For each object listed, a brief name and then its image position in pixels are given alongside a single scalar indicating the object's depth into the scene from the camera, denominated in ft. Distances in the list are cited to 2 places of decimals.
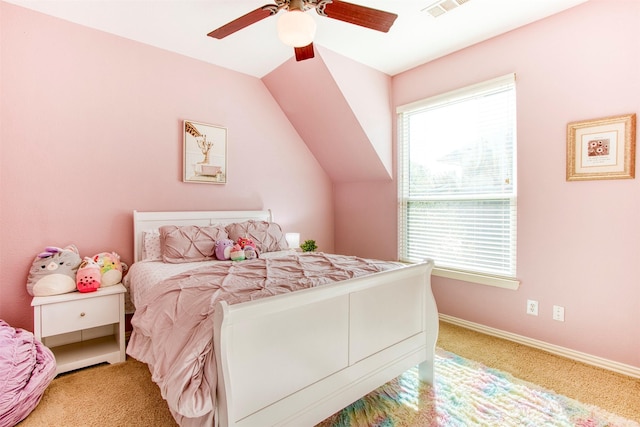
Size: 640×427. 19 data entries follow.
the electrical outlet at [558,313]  8.17
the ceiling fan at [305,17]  5.32
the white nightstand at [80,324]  7.00
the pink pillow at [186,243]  8.46
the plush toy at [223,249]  8.77
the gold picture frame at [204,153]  10.23
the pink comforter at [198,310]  4.01
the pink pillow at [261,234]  9.78
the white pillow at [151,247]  8.87
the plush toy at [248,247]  8.89
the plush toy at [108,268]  8.07
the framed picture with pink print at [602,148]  7.11
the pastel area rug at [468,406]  5.67
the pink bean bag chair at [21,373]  5.48
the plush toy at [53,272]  7.23
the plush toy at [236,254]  8.68
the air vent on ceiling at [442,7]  7.50
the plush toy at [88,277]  7.50
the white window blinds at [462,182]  9.14
